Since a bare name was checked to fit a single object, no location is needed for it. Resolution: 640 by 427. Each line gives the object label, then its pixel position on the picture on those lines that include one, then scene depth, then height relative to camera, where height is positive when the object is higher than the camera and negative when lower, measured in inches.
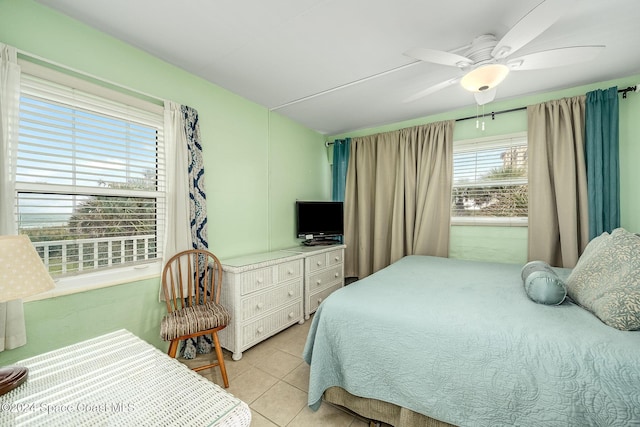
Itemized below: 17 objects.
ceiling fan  53.1 +37.8
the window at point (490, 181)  110.7 +13.9
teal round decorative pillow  56.2 -17.6
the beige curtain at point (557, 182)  95.3 +11.3
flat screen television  135.0 -4.9
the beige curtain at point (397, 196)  121.6 +7.8
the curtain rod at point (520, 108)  89.0 +43.7
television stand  135.8 -17.1
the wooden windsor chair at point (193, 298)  68.8 -29.0
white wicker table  28.9 -24.0
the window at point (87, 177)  59.4 +9.2
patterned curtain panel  85.5 +6.0
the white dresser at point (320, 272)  113.8 -29.7
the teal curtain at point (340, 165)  151.5 +28.1
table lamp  31.8 -8.5
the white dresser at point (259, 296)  85.0 -31.6
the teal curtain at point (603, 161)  90.0 +18.2
